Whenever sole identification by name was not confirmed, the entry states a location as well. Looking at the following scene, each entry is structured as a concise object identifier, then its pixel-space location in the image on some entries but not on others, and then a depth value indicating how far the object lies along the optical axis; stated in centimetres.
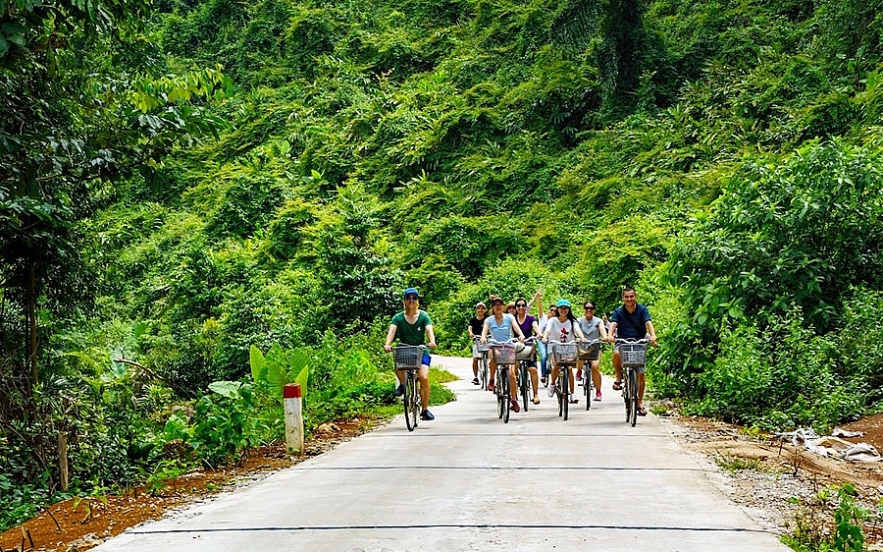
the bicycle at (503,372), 1380
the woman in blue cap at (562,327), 1580
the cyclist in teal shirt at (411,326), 1343
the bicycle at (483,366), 1775
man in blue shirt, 1394
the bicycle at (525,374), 1589
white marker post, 1124
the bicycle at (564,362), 1409
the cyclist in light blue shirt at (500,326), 1503
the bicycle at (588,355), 1518
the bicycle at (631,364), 1295
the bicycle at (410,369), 1309
